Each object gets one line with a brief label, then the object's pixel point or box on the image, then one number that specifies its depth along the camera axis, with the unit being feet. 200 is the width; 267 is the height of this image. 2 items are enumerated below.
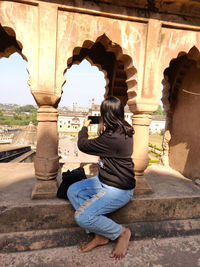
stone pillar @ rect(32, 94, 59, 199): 6.84
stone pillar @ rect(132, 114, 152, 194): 7.70
